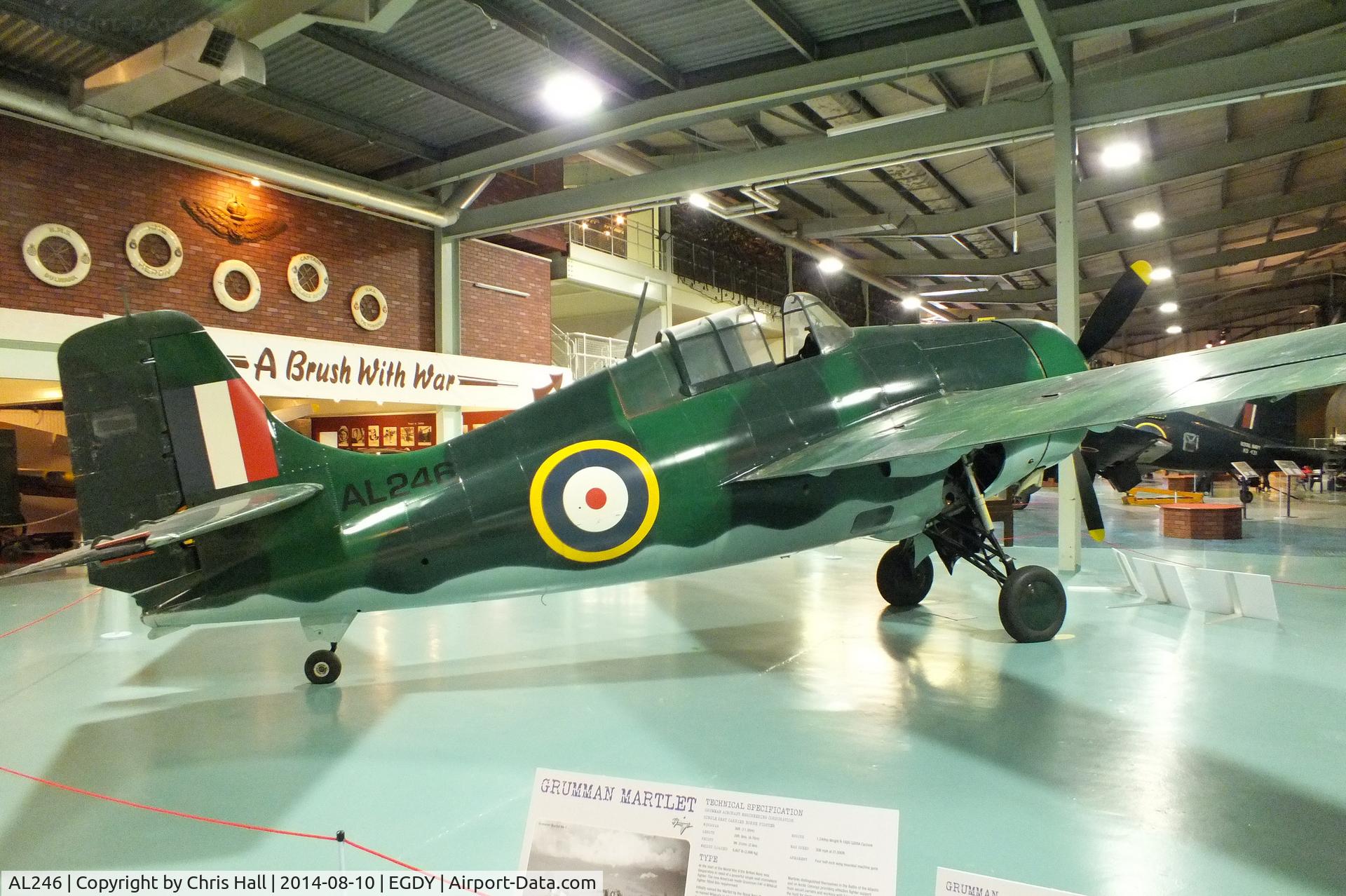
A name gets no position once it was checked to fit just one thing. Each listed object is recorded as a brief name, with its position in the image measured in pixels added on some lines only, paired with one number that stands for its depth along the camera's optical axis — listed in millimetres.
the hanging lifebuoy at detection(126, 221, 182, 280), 9977
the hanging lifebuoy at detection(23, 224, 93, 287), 9141
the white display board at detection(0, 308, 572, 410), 8523
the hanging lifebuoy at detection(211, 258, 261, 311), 10836
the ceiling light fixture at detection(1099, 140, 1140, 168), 8898
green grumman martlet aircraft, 4031
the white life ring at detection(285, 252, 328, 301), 11680
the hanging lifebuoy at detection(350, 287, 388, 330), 12539
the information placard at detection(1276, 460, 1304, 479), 14776
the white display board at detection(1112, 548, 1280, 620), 6277
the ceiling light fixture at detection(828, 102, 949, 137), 9388
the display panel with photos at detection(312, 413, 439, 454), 13195
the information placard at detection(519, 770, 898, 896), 1666
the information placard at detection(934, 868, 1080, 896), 1516
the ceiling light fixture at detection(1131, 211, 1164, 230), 15070
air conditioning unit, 7305
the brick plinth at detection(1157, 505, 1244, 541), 11414
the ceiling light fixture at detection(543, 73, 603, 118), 8156
